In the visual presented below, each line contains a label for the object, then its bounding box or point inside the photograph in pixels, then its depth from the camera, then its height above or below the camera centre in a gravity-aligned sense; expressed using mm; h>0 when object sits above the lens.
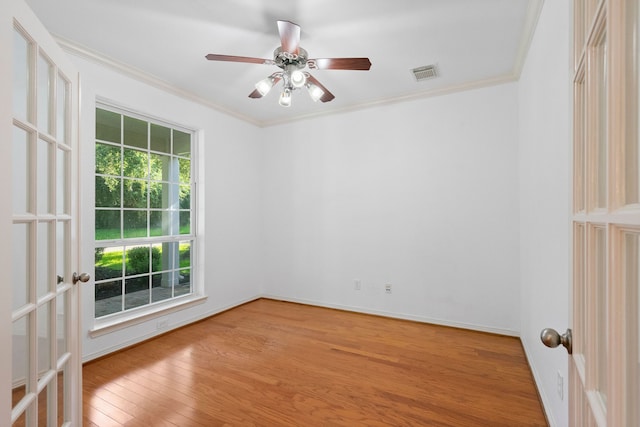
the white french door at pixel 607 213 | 473 -1
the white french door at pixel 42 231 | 1065 -68
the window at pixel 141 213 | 2721 +18
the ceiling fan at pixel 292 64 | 1976 +1087
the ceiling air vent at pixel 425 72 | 2783 +1359
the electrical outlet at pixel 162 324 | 3027 -1124
